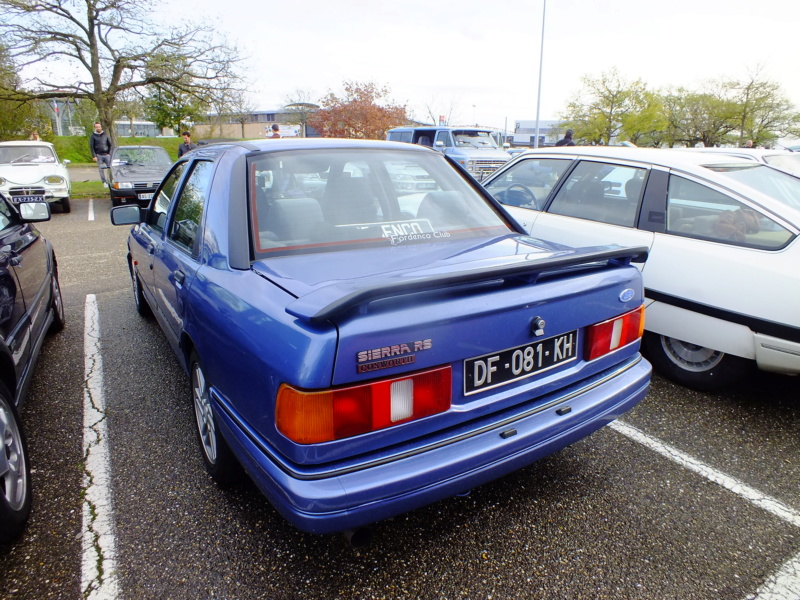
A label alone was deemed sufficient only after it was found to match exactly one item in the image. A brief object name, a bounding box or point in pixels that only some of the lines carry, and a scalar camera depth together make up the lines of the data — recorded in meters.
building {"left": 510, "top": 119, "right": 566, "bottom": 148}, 50.12
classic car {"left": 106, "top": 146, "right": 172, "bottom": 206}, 11.90
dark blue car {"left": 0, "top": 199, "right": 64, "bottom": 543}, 2.11
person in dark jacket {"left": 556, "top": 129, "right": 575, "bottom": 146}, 14.54
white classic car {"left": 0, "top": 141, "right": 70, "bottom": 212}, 11.52
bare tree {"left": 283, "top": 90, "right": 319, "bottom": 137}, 44.90
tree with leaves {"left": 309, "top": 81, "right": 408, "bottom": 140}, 33.88
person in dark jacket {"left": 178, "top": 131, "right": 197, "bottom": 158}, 13.57
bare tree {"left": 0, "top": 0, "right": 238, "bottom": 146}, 15.60
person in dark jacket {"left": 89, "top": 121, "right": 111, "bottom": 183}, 14.63
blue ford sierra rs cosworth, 1.57
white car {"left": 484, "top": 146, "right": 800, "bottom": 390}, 2.93
